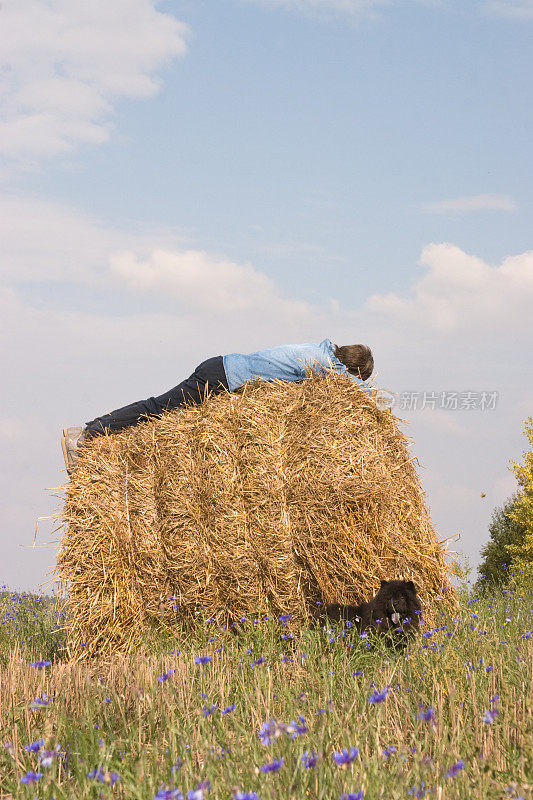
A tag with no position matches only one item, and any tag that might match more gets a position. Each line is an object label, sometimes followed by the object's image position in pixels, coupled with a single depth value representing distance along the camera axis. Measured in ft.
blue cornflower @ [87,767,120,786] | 15.35
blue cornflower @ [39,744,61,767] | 15.57
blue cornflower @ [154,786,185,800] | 13.60
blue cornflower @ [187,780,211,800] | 13.10
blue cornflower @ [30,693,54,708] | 20.83
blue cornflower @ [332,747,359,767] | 13.48
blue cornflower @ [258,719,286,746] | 15.96
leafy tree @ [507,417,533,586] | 95.14
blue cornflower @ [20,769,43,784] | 16.16
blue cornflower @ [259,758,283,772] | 13.53
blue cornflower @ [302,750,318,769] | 15.38
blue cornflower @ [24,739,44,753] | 17.97
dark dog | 34.91
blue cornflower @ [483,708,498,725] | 16.43
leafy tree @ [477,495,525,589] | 107.45
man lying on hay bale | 45.57
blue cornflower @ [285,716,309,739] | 16.31
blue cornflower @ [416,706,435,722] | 17.73
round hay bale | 38.75
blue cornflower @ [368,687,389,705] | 16.37
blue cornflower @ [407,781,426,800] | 14.73
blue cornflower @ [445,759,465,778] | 14.70
